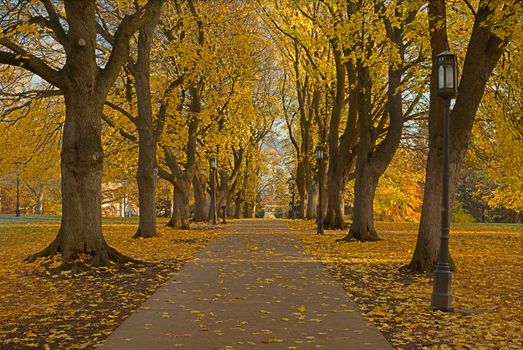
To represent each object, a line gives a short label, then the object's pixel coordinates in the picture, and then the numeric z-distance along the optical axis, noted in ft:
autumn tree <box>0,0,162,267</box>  45.37
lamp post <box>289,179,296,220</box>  213.99
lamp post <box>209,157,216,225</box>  118.73
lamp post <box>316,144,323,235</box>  87.70
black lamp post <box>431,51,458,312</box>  30.68
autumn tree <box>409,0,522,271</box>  43.16
